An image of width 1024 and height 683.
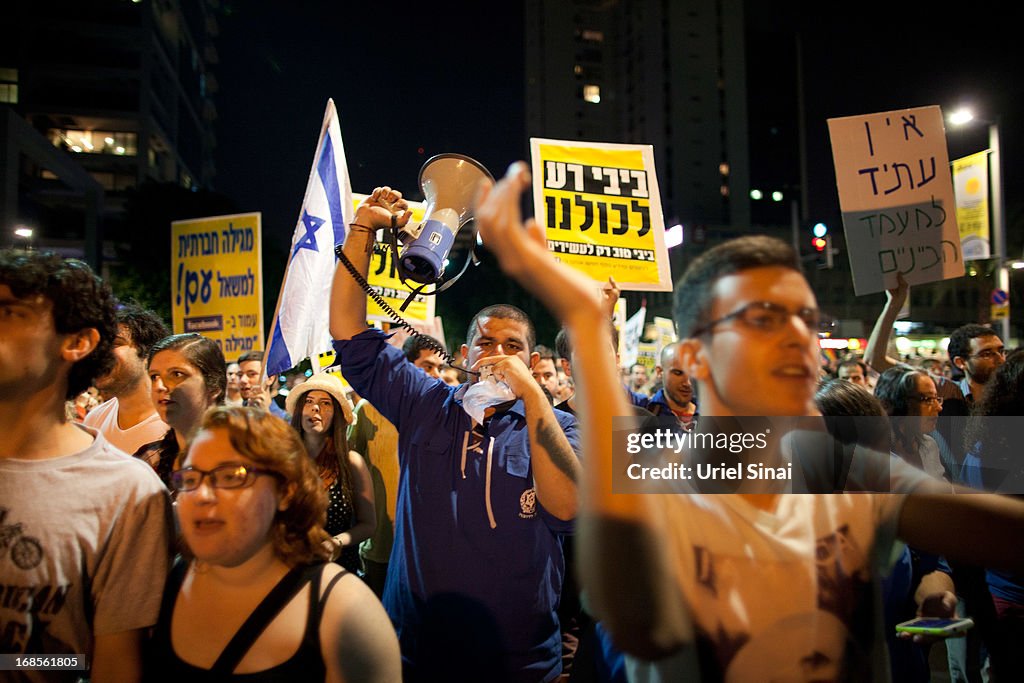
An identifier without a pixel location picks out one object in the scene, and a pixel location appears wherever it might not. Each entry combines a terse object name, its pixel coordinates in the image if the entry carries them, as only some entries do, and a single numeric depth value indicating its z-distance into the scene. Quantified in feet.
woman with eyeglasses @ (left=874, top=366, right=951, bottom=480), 11.01
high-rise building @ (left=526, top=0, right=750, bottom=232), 282.56
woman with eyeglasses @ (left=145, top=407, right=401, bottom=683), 5.57
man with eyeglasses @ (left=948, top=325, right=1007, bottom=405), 15.76
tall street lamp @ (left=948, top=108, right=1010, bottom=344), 37.88
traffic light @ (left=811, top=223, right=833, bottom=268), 34.09
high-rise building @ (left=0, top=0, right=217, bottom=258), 154.92
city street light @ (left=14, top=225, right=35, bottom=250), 55.26
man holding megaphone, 8.02
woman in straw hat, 12.39
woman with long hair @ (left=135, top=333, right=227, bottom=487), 9.75
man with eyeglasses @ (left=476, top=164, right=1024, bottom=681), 3.92
